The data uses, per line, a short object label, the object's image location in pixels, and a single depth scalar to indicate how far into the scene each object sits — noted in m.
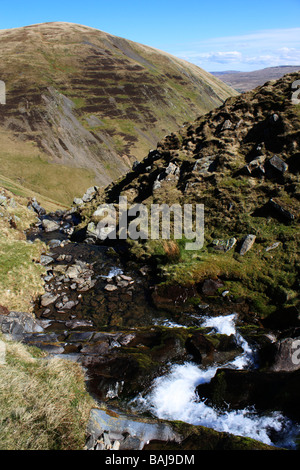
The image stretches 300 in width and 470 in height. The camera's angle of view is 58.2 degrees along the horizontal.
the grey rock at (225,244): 25.66
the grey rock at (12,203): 41.87
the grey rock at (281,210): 25.08
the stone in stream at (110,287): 23.97
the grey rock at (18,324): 16.14
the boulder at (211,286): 22.67
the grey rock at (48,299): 22.16
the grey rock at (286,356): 13.61
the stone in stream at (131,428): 9.07
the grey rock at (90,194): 55.75
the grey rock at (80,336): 16.72
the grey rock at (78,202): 56.01
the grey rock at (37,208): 48.66
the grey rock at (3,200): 39.38
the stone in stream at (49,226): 39.84
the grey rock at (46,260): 28.09
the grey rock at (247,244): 24.67
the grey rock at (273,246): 23.86
